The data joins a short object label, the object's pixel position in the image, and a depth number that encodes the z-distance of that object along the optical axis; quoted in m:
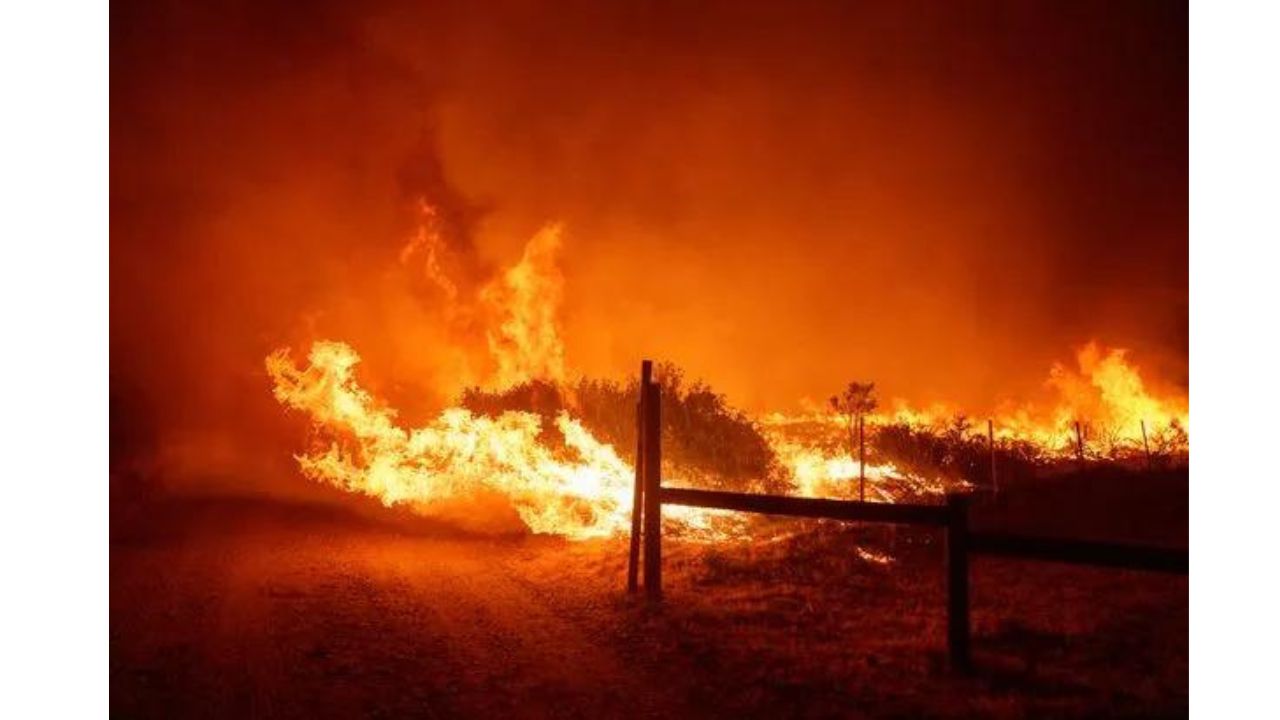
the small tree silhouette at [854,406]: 27.74
